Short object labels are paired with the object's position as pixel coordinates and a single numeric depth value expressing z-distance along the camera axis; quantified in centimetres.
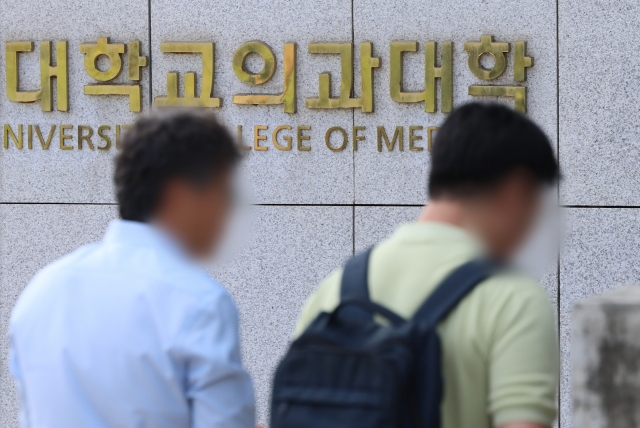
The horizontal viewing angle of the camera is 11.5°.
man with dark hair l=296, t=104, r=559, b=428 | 531
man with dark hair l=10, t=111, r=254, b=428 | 548
